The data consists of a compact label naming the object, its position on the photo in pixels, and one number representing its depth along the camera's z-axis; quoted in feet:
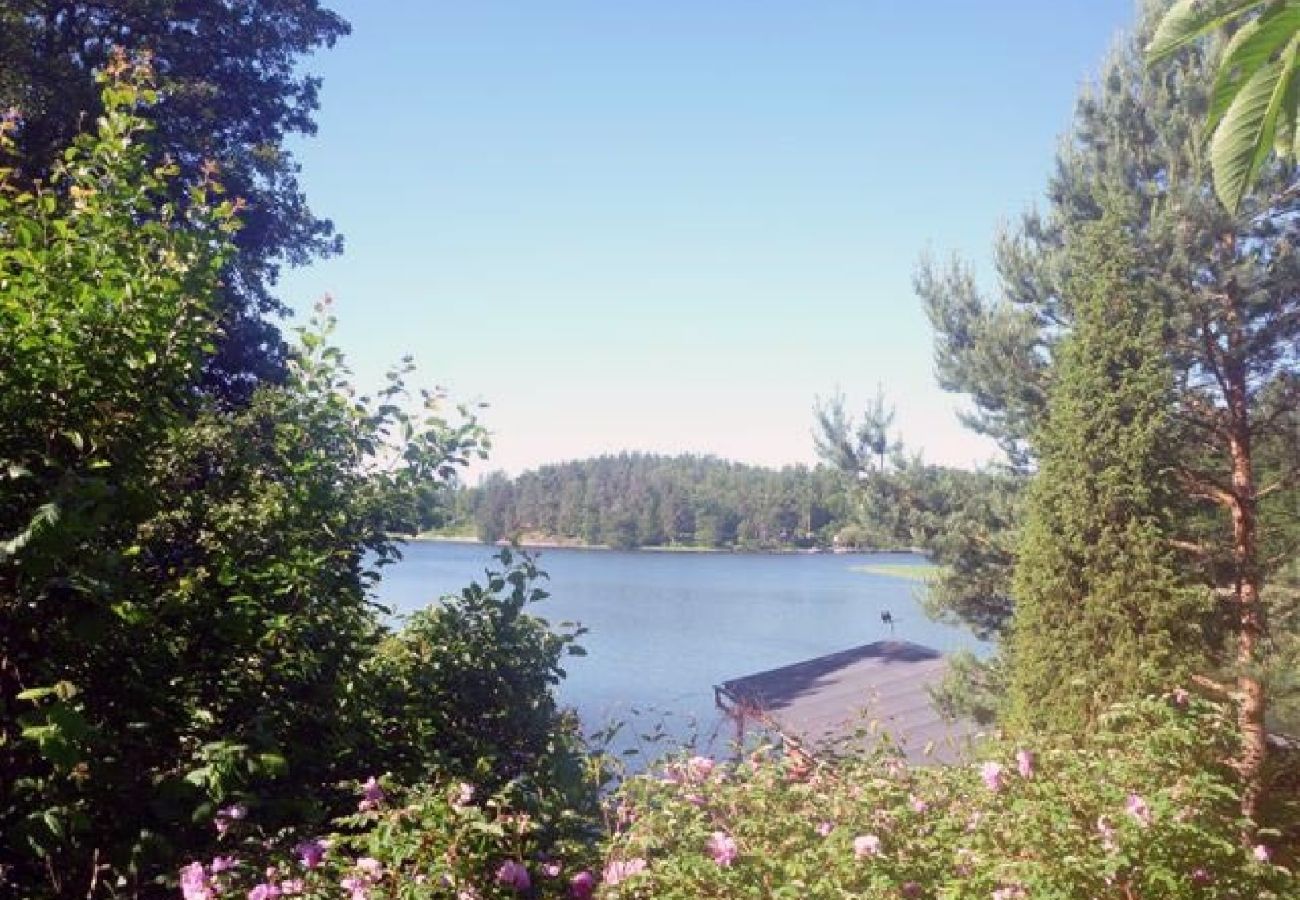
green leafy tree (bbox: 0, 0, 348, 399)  27.96
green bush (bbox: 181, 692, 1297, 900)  8.15
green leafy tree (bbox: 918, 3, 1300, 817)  31.89
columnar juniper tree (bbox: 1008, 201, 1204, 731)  20.84
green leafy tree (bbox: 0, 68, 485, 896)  7.54
